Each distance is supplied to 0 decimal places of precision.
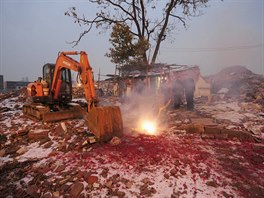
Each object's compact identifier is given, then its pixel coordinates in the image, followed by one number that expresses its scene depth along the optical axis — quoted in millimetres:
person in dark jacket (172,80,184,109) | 11180
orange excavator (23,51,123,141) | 5777
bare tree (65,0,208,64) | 16844
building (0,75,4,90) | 37341
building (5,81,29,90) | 39734
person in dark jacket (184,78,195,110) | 10953
